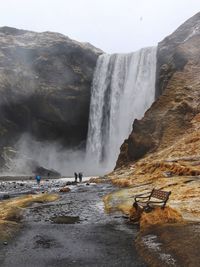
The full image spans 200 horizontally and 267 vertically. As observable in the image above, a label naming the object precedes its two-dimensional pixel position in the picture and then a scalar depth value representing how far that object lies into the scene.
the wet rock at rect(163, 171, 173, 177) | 38.97
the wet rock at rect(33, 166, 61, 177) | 82.04
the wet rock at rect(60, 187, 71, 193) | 40.62
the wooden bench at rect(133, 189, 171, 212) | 20.31
